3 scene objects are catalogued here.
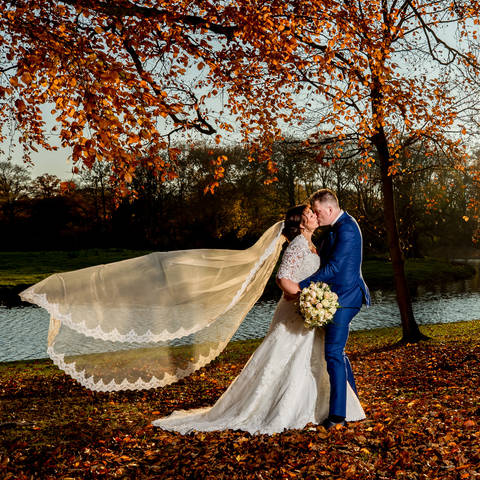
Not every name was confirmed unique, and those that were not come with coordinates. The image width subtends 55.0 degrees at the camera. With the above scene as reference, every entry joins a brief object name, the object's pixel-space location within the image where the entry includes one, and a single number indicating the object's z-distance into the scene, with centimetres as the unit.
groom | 514
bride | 538
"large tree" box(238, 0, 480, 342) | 990
